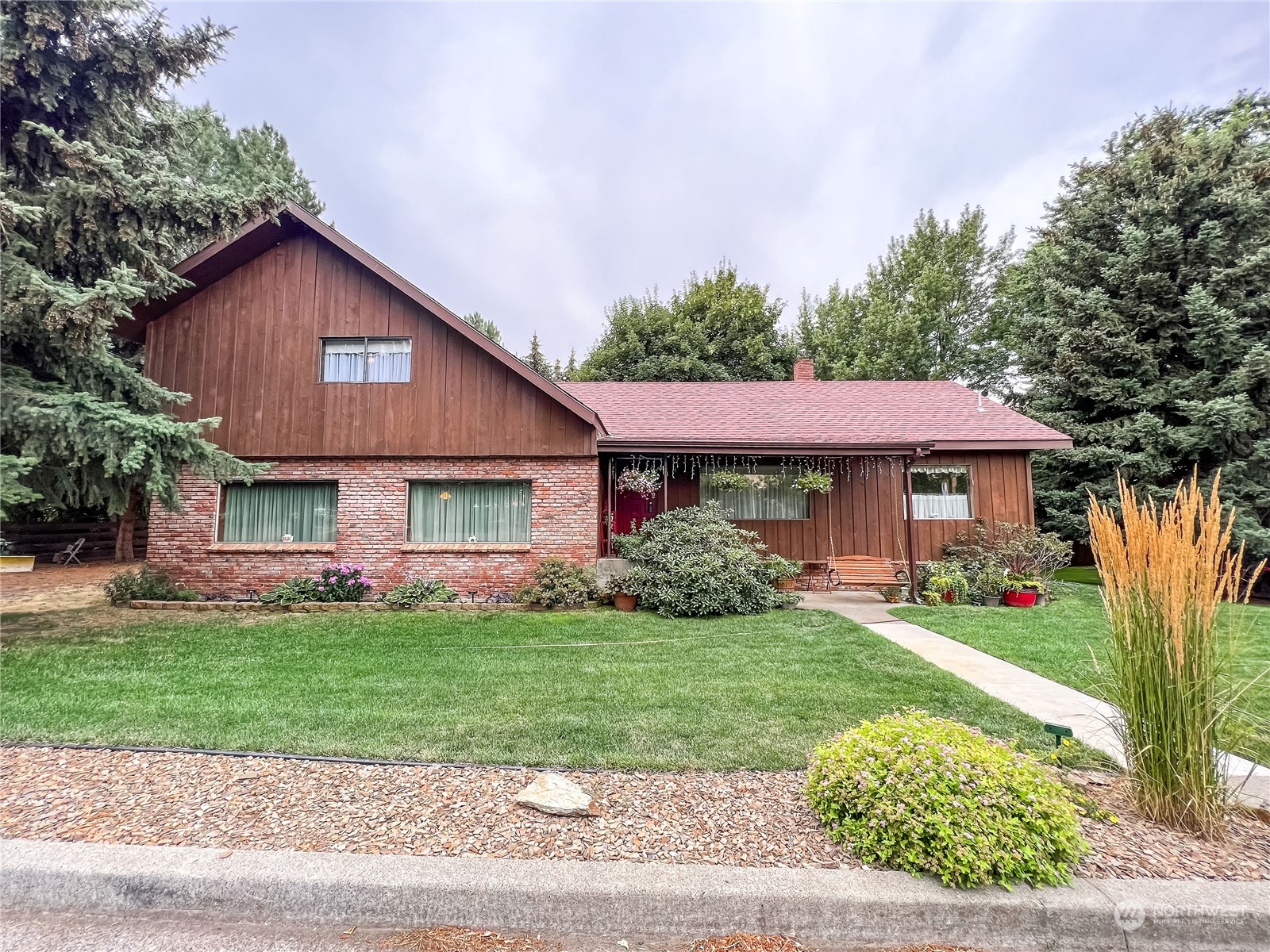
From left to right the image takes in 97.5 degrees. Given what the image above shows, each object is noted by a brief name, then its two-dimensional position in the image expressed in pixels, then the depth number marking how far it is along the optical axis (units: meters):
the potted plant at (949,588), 9.20
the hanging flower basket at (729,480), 10.47
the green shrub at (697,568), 7.93
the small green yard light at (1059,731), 2.98
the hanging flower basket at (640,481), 9.95
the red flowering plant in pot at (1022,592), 8.98
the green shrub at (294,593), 8.45
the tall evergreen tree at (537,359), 29.48
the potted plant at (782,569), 8.62
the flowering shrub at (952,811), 2.11
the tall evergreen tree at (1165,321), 11.17
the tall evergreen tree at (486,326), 28.89
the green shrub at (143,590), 8.42
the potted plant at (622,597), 8.40
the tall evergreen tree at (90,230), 5.54
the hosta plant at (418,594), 8.34
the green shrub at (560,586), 8.34
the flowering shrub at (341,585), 8.50
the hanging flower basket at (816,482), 10.34
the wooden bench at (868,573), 10.14
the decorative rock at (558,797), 2.60
